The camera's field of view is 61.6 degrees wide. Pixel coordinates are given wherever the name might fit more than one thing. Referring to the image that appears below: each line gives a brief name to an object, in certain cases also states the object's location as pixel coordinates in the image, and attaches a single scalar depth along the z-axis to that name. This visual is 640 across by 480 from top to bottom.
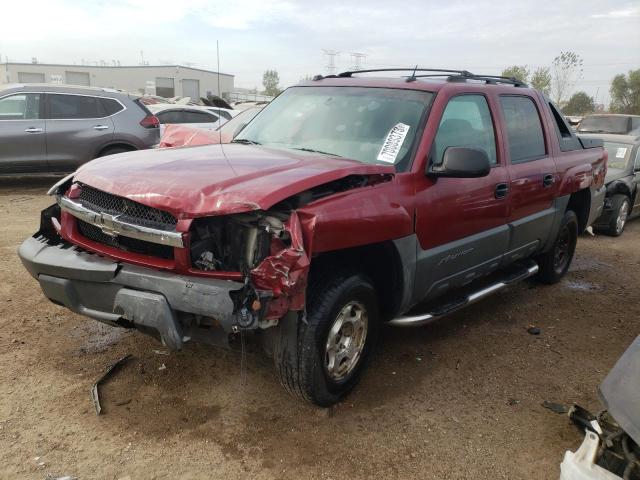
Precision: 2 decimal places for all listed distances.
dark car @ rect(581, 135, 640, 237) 8.39
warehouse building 53.28
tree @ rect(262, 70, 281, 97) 75.46
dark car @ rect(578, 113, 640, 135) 12.89
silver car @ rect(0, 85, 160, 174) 8.89
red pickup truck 2.59
